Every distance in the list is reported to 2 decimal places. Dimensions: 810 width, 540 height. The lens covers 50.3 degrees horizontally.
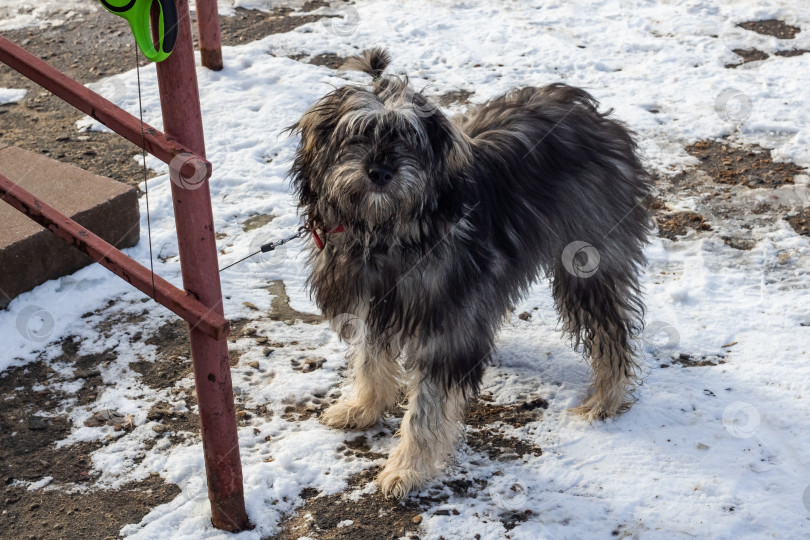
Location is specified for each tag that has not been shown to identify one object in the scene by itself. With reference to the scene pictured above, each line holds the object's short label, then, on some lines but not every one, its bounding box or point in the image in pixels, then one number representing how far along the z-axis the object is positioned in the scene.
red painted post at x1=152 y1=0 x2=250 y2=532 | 2.79
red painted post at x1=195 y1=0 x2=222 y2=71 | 7.42
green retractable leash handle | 2.58
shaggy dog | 3.24
